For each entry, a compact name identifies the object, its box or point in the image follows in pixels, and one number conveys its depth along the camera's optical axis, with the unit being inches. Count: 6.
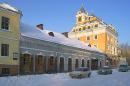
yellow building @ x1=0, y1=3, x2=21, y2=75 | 556.8
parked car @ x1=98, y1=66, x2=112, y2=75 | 659.3
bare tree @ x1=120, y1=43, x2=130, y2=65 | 1861.2
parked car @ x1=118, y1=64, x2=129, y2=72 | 848.5
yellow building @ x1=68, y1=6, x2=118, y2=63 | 1241.7
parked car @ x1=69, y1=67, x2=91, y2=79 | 513.0
